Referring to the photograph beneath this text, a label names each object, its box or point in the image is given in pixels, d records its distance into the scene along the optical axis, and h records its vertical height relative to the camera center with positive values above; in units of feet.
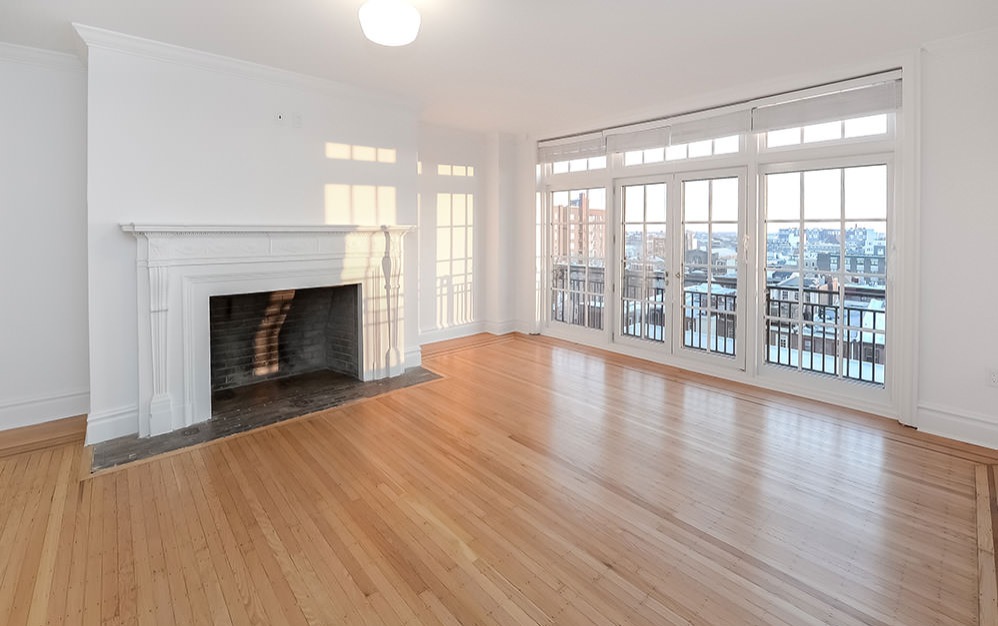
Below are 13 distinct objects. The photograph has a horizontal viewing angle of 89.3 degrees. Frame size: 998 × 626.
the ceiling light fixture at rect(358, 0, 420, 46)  8.69 +4.83
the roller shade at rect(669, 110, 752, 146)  14.96 +5.25
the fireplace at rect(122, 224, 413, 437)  11.55 +0.21
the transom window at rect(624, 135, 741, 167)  15.63 +4.85
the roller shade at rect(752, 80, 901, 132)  12.28 +4.96
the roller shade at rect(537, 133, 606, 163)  19.21 +5.96
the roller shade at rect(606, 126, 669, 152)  16.98 +5.52
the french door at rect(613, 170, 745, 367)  15.96 +1.14
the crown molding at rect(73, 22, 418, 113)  10.69 +5.68
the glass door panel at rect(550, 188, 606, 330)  20.27 +1.69
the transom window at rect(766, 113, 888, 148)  12.71 +4.43
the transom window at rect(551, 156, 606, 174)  19.70 +5.35
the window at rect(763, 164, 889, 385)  13.12 +0.62
